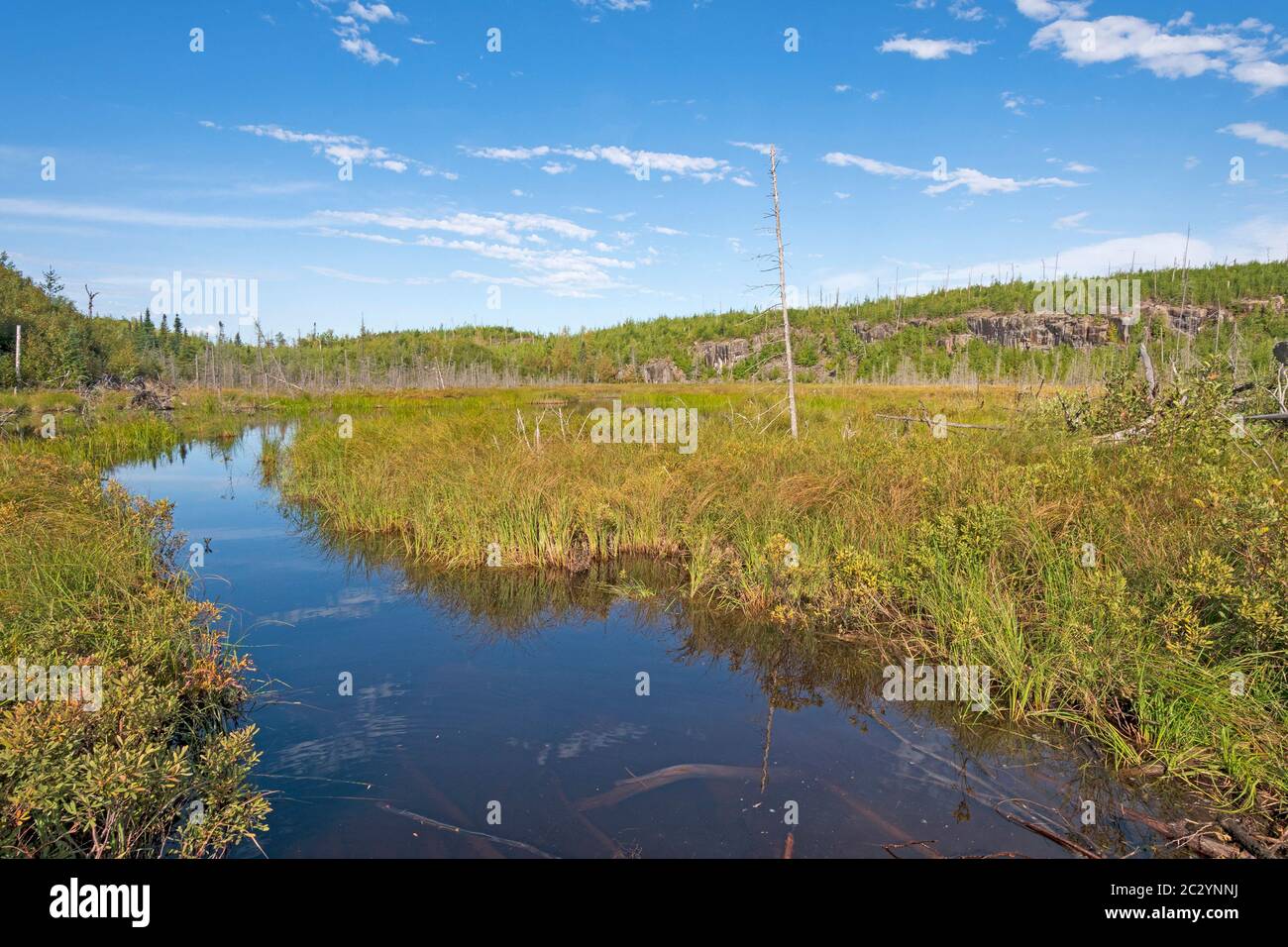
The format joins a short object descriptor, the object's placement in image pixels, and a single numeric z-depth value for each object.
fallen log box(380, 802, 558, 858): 4.66
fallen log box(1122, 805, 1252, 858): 4.30
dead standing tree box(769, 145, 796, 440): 15.92
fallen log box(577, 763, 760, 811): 5.29
